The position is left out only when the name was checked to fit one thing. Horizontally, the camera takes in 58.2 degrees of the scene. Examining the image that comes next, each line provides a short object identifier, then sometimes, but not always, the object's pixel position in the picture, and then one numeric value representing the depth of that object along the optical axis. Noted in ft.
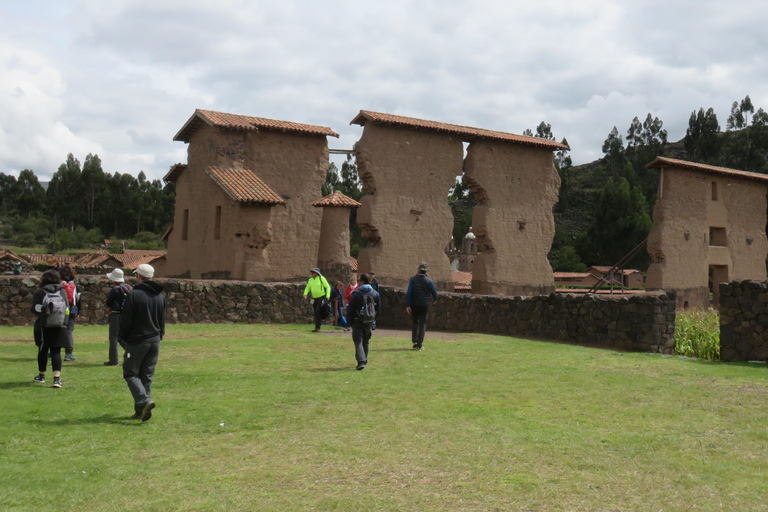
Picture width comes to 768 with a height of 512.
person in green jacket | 59.88
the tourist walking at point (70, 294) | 37.70
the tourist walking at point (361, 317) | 37.68
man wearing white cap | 24.85
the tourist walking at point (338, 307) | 65.26
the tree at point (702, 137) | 270.46
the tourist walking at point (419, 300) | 46.78
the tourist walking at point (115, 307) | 37.06
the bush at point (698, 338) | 46.05
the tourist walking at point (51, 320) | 30.32
